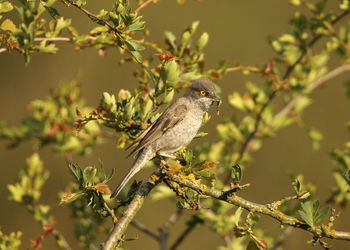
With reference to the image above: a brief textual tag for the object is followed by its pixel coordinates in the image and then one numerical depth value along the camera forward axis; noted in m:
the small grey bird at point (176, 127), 8.19
